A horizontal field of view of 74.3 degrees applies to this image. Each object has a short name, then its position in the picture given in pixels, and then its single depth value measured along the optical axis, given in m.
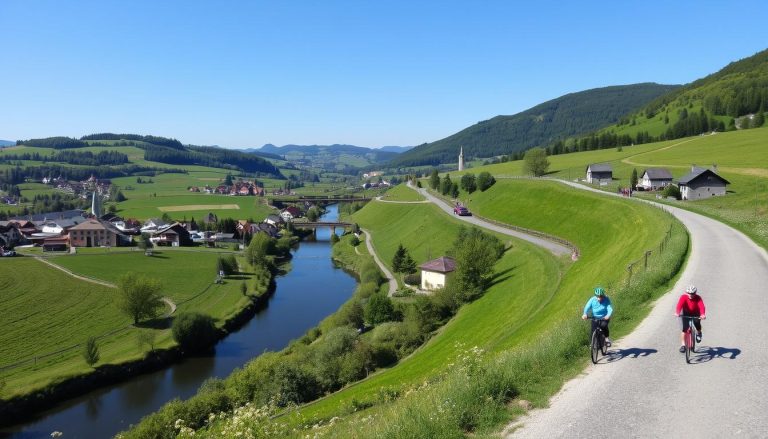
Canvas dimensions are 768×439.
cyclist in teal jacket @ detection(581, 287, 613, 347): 12.13
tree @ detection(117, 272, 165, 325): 53.41
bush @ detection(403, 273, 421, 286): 59.44
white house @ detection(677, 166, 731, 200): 60.00
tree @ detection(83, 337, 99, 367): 42.09
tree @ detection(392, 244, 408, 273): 66.43
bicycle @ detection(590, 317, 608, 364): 11.96
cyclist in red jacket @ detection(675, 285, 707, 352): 11.88
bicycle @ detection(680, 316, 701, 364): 11.66
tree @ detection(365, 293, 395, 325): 46.19
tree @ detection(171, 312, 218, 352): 49.03
